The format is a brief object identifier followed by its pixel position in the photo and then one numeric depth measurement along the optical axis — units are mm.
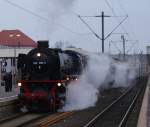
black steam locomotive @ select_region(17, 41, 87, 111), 25859
